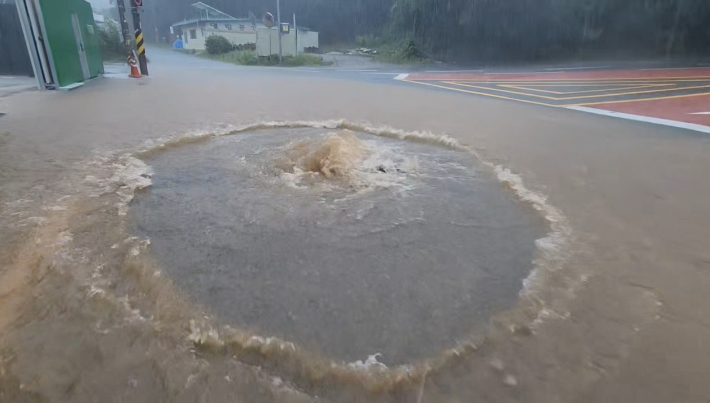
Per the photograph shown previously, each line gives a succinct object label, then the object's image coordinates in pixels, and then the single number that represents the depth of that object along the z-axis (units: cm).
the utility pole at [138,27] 1083
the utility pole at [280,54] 1908
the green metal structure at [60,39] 740
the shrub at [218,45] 2589
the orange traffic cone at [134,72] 1136
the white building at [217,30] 3022
